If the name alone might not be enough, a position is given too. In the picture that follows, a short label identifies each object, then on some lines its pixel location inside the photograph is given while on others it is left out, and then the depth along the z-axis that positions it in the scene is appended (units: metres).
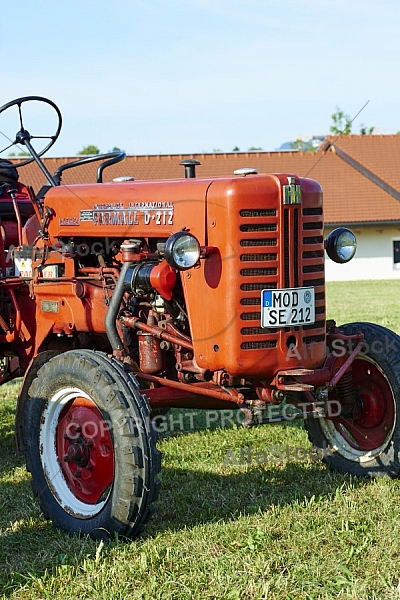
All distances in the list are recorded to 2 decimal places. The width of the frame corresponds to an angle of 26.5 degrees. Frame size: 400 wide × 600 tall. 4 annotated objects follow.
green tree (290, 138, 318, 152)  54.72
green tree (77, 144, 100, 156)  57.72
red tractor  4.07
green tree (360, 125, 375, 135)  53.37
